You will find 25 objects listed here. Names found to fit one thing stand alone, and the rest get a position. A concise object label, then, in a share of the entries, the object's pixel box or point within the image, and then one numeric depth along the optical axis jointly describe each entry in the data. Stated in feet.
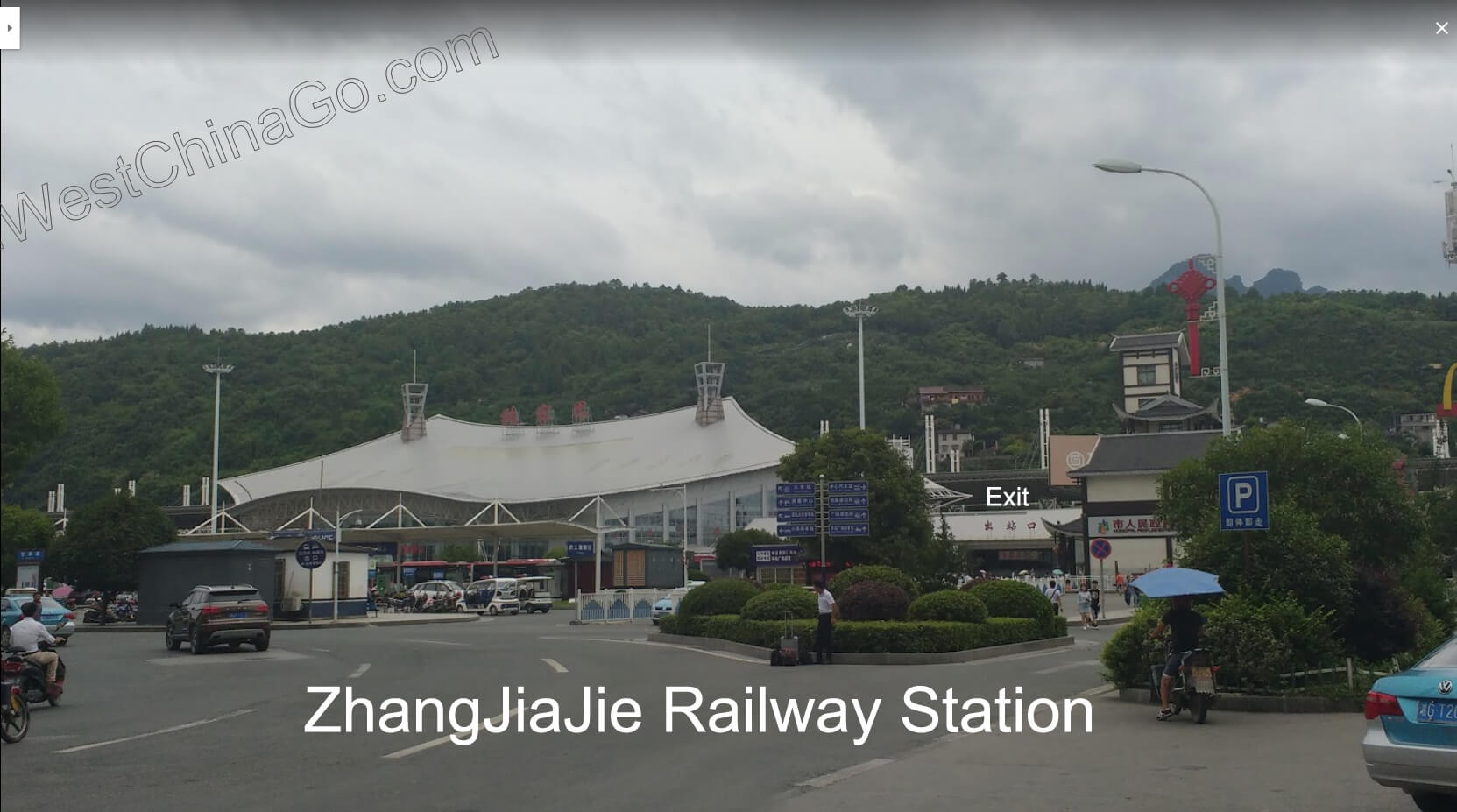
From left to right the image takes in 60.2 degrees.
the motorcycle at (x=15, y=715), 37.40
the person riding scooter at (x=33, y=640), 52.06
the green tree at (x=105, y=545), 158.61
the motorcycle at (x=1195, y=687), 43.93
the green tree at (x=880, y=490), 142.41
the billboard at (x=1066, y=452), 278.67
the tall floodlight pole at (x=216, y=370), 196.34
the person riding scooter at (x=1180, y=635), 44.60
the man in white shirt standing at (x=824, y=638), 70.95
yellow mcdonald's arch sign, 161.99
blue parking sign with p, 50.93
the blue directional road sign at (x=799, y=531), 113.60
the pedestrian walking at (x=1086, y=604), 124.26
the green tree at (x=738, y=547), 217.36
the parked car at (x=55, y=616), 102.37
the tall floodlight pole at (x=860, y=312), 213.25
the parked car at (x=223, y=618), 90.33
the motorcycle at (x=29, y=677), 47.44
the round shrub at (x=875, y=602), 77.51
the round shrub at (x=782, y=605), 81.41
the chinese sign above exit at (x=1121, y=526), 198.08
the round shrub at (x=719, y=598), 95.55
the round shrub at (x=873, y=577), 87.40
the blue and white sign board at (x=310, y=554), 137.49
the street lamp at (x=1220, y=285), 69.21
